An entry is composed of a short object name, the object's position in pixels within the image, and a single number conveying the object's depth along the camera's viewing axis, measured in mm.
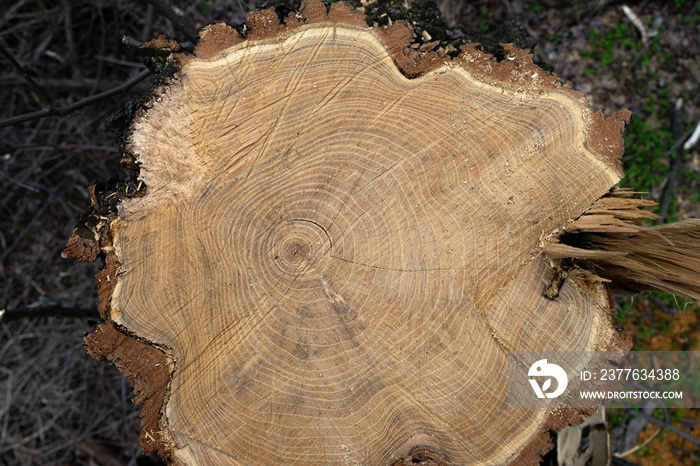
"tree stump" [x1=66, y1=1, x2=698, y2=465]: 753
